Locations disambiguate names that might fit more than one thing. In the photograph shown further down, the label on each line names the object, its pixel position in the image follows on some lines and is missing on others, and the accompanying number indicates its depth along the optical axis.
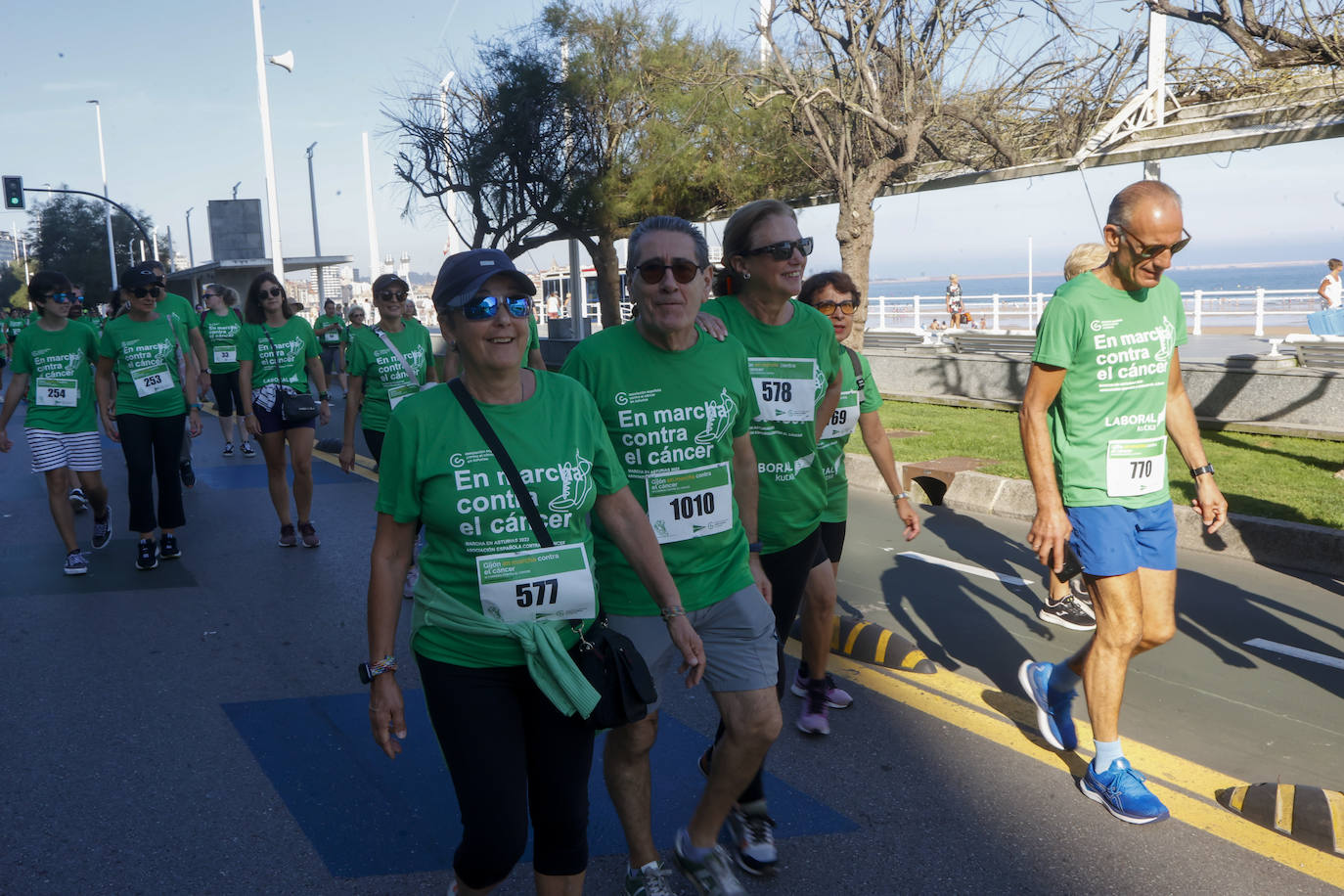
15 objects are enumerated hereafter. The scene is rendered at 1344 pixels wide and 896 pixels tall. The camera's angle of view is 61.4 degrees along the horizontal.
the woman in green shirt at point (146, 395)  7.25
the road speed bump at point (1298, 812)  3.28
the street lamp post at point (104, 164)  67.44
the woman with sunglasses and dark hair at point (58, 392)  7.26
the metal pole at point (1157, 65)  14.14
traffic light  34.84
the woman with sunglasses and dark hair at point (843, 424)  4.40
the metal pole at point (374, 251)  39.50
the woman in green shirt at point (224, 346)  11.74
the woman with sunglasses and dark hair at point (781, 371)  3.42
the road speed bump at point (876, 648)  5.07
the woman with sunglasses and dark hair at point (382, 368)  7.21
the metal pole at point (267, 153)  25.97
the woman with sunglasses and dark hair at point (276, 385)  7.87
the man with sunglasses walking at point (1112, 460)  3.57
